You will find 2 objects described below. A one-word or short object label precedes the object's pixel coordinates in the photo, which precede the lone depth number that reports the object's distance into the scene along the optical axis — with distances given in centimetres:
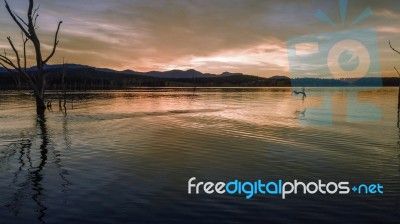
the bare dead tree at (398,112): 2972
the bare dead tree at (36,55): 3438
